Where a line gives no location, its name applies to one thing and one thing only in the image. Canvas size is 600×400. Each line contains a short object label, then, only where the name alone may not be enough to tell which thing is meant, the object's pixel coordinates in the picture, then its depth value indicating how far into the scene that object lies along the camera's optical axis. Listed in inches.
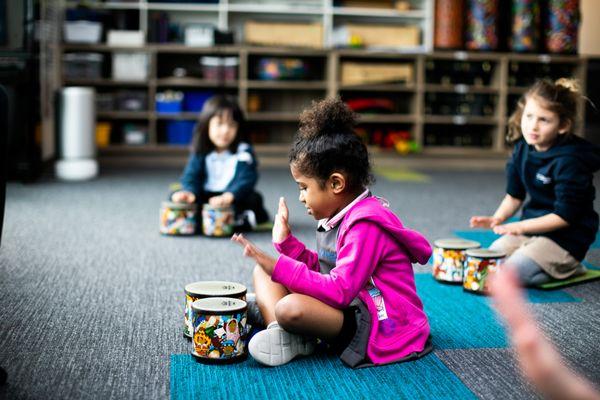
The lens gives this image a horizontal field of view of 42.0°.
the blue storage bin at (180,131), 246.7
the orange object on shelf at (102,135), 239.6
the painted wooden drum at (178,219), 132.6
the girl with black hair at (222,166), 134.0
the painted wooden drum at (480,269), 96.8
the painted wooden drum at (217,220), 131.1
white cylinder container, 205.0
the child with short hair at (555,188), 100.3
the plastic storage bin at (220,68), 240.7
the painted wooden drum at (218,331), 69.4
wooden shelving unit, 243.1
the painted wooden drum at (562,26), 246.5
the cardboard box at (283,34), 246.2
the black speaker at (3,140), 60.7
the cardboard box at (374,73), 249.9
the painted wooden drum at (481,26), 245.6
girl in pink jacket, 67.9
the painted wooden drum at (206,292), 74.8
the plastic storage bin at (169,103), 243.1
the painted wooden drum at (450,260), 102.1
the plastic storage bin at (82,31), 235.5
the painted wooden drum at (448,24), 246.5
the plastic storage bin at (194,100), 245.8
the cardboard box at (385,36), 250.8
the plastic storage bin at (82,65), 237.9
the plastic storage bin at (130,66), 240.4
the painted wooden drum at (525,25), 245.8
